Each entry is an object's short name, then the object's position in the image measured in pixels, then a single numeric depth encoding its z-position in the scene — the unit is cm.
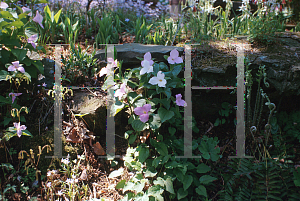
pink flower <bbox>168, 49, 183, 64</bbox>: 192
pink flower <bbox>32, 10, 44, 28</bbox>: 221
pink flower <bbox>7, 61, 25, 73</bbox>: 194
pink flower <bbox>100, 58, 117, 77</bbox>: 198
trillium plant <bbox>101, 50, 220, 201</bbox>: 177
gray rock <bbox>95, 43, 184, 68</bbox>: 246
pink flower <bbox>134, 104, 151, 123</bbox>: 178
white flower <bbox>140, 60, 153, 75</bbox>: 179
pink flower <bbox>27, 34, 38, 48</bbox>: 207
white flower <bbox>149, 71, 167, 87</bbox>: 175
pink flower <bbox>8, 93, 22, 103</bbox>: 205
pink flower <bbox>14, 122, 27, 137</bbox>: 194
